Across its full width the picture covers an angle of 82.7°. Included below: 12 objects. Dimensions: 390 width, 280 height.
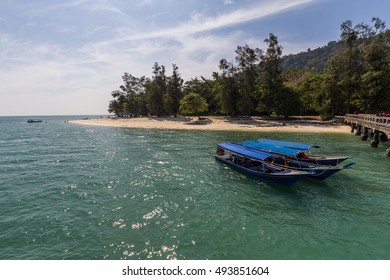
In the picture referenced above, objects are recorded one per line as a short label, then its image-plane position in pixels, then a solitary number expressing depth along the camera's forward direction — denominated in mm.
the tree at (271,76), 74188
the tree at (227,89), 80250
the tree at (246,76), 77719
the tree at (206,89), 99450
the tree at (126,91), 133250
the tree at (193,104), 81612
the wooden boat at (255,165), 18638
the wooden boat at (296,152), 22234
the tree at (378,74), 52031
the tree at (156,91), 102375
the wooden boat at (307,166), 19328
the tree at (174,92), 97188
